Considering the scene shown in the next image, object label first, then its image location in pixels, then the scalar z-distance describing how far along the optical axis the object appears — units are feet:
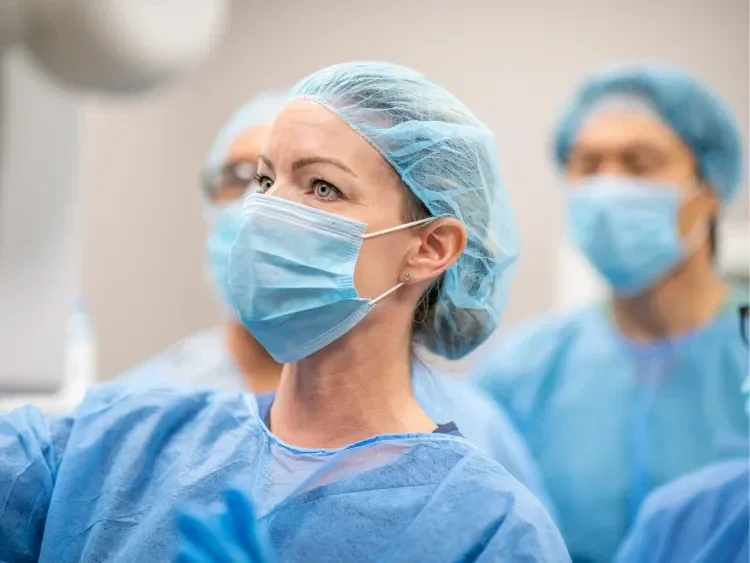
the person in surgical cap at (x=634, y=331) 7.72
